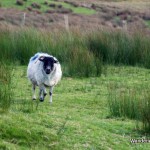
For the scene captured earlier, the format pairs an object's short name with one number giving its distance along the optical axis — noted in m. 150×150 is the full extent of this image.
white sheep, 13.83
